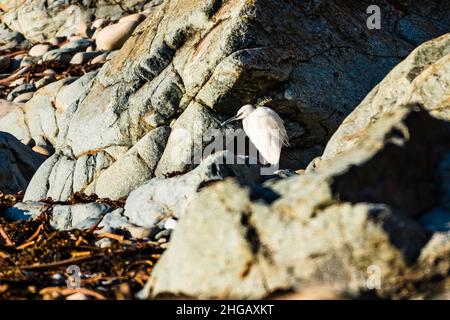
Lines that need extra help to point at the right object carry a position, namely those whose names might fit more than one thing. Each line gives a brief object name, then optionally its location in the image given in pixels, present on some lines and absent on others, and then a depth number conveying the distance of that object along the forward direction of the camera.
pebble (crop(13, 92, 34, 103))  18.34
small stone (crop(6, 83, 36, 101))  19.18
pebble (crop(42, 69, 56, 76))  19.76
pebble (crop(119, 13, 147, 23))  20.70
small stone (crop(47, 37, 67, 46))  24.12
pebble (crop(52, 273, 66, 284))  5.57
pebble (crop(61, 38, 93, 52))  21.48
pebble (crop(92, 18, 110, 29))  23.72
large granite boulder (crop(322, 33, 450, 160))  6.85
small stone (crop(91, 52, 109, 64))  19.48
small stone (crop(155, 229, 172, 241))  6.71
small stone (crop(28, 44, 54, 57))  22.85
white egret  10.16
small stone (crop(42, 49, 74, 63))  20.91
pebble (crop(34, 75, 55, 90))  19.05
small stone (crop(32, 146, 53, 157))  15.29
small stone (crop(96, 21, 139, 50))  20.41
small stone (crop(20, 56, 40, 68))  21.71
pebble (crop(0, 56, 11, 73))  22.38
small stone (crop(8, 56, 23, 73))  22.36
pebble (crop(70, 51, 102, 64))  20.14
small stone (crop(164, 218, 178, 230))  6.94
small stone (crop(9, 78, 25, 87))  20.19
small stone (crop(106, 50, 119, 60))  19.65
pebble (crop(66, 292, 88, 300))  5.04
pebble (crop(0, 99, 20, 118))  17.23
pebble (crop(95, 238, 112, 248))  6.51
